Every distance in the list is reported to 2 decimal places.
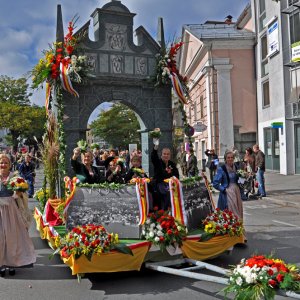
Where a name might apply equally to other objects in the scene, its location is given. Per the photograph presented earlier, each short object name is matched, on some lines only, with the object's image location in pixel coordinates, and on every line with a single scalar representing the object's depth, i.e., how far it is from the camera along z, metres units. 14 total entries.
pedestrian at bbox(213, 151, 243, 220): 7.84
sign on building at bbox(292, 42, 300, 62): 20.70
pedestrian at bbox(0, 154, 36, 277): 6.24
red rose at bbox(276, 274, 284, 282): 3.67
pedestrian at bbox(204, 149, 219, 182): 17.80
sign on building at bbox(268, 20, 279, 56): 22.91
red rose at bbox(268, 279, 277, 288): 3.65
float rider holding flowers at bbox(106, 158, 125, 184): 7.90
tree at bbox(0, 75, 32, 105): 46.75
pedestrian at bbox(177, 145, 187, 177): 9.06
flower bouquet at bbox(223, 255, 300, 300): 3.63
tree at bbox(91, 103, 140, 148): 48.41
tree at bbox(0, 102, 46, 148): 44.25
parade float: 5.70
